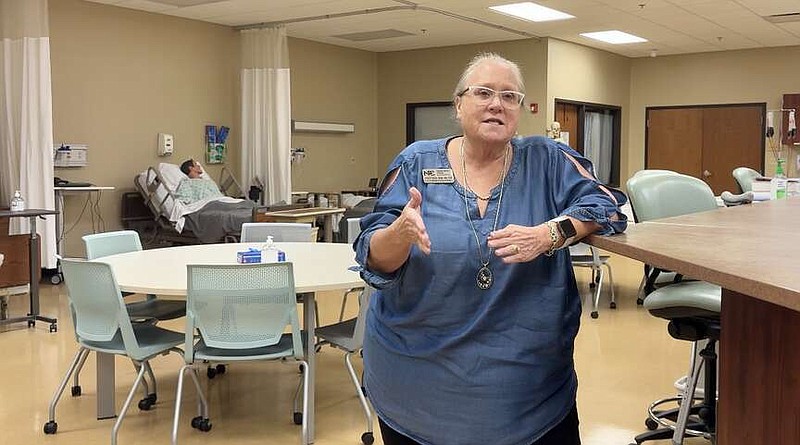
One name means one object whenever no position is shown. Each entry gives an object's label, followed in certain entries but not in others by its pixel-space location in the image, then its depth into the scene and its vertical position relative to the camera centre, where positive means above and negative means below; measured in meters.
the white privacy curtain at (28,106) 7.22 +0.56
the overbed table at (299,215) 8.02 -0.43
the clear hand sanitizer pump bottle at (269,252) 4.13 -0.42
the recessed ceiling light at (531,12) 8.62 +1.73
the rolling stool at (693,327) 2.73 -0.54
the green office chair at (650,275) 3.00 -0.38
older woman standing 1.82 -0.24
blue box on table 3.96 -0.42
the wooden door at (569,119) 11.44 +0.74
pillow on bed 8.52 -0.04
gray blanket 7.96 -0.49
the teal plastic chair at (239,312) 3.30 -0.58
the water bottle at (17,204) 6.35 -0.27
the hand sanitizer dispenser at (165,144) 9.10 +0.29
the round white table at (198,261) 3.56 -0.48
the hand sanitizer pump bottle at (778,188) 5.15 -0.10
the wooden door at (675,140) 12.43 +0.49
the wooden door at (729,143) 11.97 +0.44
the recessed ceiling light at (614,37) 10.44 +1.76
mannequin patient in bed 8.42 -0.17
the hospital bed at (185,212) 8.02 -0.41
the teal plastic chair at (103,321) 3.48 -0.66
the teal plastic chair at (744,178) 7.14 -0.05
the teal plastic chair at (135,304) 4.26 -0.74
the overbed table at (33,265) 5.89 -0.69
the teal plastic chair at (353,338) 3.64 -0.78
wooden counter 1.48 -0.32
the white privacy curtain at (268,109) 9.52 +0.72
